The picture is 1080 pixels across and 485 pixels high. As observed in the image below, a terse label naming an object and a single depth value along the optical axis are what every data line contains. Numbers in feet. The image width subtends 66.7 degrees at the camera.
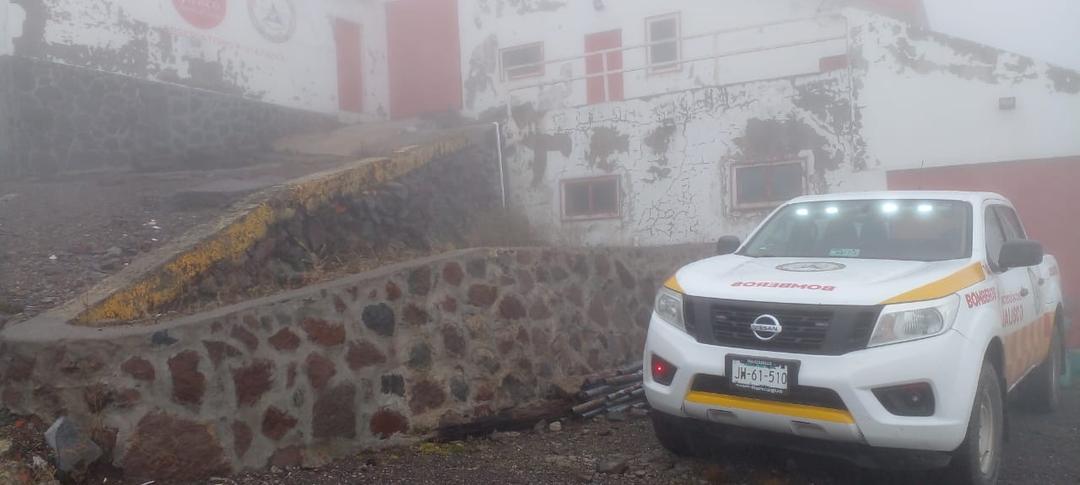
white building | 33.12
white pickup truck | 13.16
